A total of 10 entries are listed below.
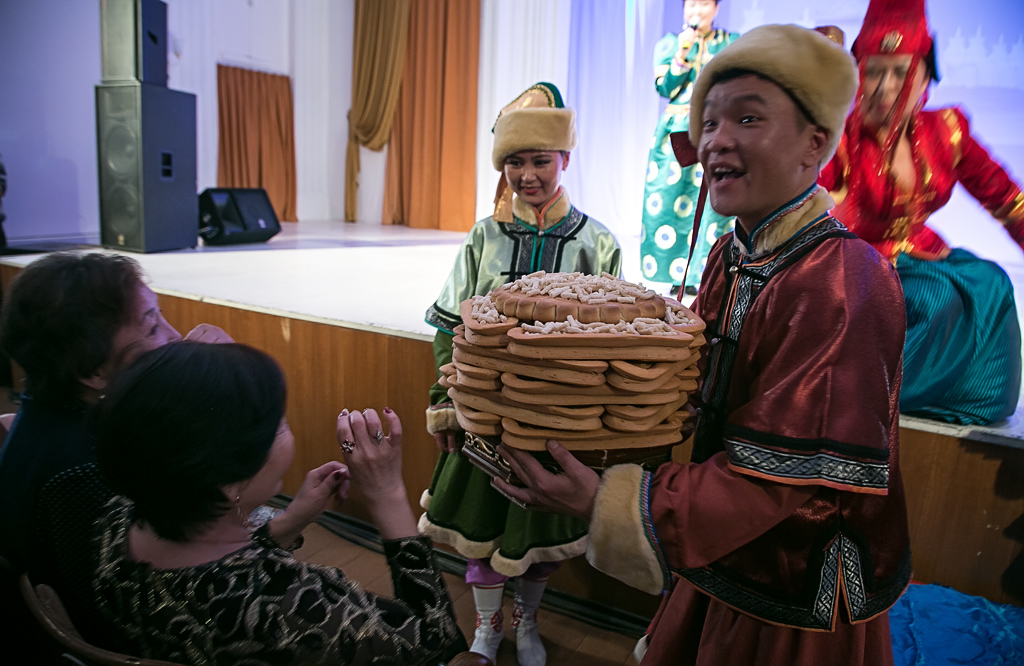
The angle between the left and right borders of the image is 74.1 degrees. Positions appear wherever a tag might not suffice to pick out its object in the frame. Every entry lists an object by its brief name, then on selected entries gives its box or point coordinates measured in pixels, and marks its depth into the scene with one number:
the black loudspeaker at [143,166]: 4.57
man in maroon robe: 0.75
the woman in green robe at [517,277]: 1.66
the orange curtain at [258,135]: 7.63
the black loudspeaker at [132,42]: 4.52
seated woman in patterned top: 0.77
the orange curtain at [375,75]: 8.02
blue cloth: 1.51
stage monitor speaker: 5.37
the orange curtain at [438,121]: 7.39
